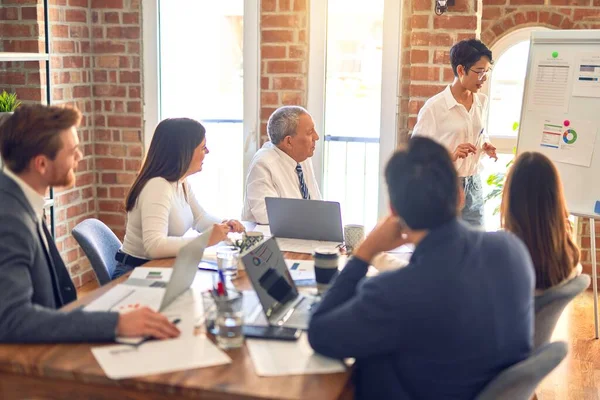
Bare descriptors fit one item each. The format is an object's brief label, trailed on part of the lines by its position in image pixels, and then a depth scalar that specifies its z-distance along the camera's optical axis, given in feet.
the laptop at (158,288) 6.87
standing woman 12.00
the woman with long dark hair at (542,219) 6.99
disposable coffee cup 7.52
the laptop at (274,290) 6.55
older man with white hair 10.96
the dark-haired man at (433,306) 5.13
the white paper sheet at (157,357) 5.61
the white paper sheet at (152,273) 7.84
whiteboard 12.03
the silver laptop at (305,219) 9.34
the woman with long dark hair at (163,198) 8.83
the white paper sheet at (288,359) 5.64
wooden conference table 5.35
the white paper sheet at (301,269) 7.95
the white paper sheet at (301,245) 9.10
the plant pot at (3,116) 10.89
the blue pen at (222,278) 6.57
